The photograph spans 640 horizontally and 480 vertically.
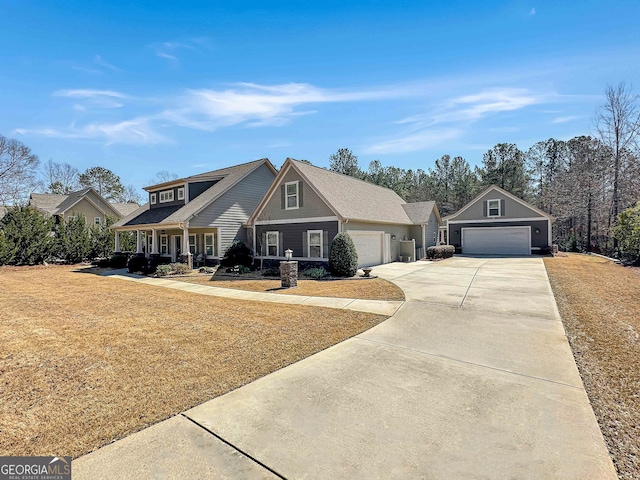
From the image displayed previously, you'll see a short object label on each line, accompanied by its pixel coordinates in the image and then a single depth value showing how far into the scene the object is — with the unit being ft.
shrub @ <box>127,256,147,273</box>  61.39
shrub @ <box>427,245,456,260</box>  71.79
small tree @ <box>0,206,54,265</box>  68.17
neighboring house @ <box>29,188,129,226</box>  105.91
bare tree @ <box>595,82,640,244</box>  85.05
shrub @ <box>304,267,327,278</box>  48.44
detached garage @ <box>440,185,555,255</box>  80.43
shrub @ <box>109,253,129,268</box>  70.08
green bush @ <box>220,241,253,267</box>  59.72
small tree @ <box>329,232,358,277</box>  47.29
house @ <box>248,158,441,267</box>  53.36
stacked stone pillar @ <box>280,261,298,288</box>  40.04
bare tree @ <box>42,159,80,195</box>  161.89
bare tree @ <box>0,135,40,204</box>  101.40
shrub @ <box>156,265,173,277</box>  54.25
